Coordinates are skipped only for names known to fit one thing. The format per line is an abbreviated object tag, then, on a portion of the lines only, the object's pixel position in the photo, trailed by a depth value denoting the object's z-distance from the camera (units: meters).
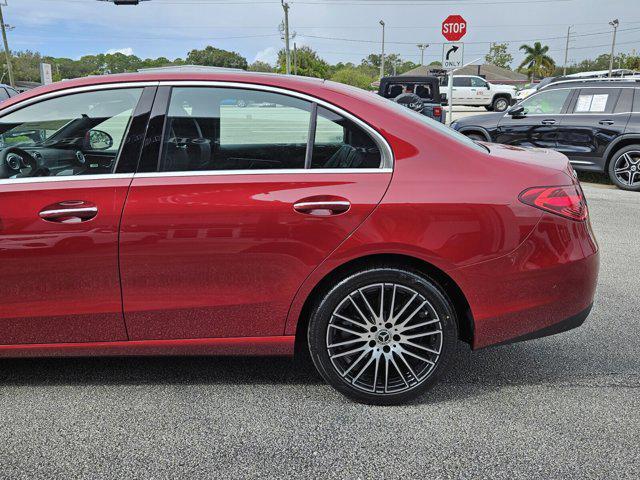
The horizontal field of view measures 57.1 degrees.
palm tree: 90.36
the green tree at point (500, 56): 111.79
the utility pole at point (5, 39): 55.26
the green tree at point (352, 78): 76.06
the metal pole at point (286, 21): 47.12
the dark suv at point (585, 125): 9.70
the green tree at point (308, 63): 77.29
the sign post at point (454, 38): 14.09
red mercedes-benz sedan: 2.76
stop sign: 14.04
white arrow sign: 14.23
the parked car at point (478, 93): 32.81
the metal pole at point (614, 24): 65.79
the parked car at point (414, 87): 14.48
